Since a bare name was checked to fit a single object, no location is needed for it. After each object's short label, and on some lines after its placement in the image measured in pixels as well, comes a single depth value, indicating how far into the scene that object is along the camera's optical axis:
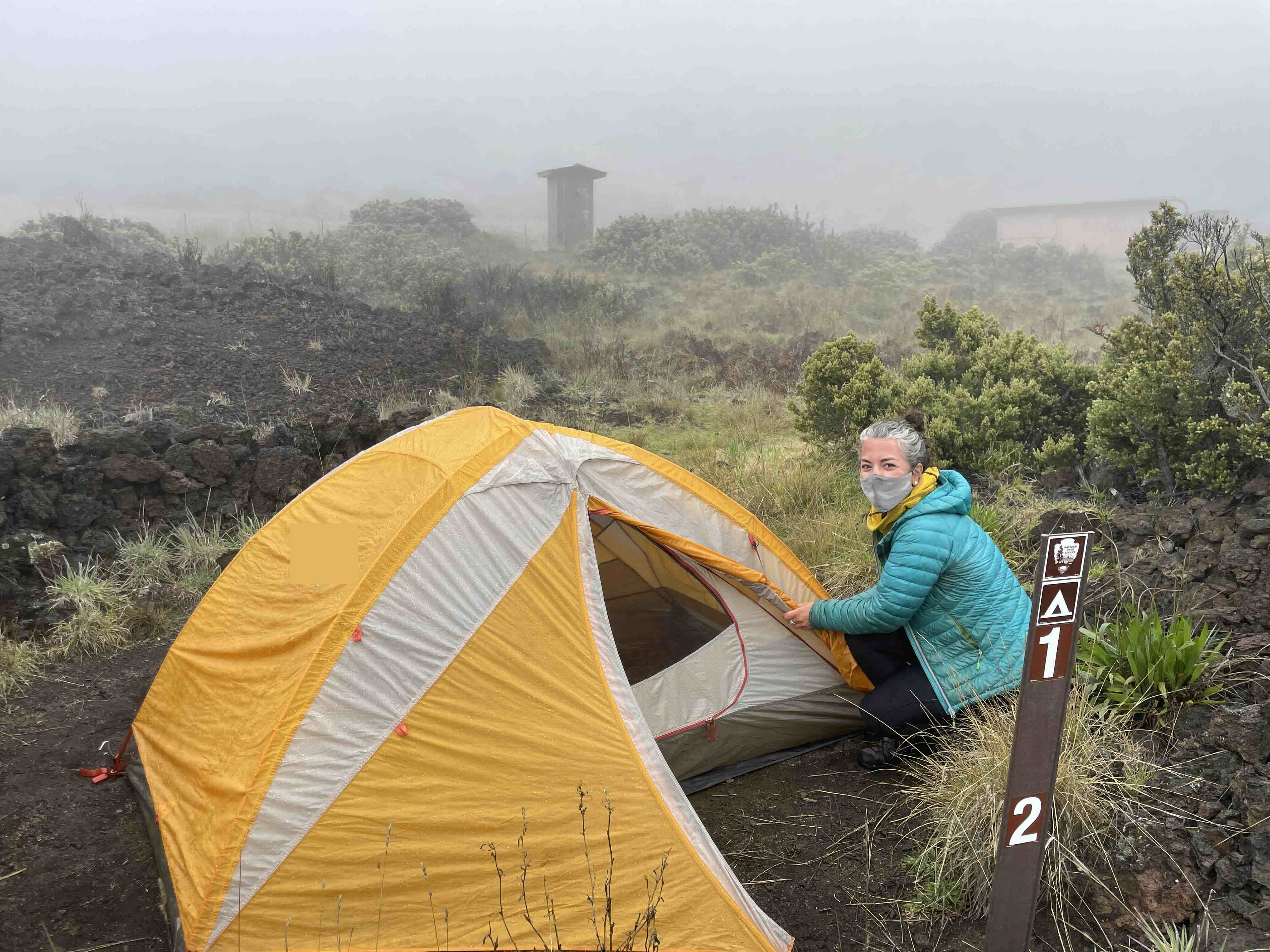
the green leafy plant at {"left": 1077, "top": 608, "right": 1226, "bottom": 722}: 3.28
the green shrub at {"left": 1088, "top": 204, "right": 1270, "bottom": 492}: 4.90
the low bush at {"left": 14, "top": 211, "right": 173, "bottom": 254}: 15.58
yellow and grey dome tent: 2.57
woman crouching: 3.29
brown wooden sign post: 1.92
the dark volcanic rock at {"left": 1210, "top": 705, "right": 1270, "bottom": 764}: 2.84
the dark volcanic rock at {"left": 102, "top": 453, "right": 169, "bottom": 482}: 6.12
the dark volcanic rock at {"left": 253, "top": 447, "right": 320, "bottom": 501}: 6.67
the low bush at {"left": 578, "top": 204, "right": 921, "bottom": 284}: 27.31
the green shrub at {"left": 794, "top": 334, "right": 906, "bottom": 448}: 6.72
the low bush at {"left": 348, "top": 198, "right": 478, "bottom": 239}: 29.64
